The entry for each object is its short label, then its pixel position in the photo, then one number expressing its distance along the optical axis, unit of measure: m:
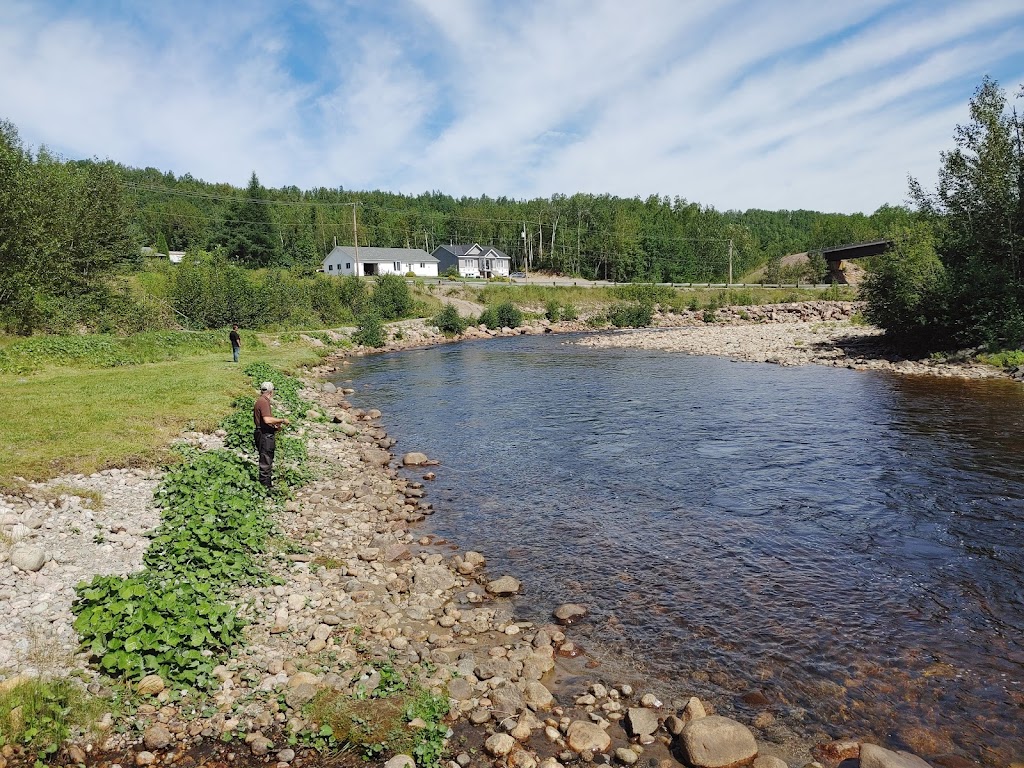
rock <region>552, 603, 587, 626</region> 11.62
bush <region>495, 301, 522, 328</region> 78.19
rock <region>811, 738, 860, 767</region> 8.12
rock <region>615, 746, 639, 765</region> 8.00
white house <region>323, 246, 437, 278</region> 112.75
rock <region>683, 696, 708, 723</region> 8.80
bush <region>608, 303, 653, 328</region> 86.94
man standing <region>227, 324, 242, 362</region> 36.50
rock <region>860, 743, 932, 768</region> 7.57
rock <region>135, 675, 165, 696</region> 8.38
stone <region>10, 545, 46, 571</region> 10.38
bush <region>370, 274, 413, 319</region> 74.06
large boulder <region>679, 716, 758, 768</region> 7.95
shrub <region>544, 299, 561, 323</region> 85.44
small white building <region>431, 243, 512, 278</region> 135.62
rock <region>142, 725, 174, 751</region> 7.73
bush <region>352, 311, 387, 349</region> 60.16
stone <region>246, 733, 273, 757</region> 7.84
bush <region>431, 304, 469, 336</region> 70.44
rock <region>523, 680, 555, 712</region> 9.04
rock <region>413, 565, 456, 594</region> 12.66
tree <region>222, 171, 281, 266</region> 107.75
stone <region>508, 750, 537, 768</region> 7.84
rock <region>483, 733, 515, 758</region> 7.98
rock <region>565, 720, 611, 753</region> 8.20
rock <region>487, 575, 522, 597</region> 12.68
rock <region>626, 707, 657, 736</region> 8.55
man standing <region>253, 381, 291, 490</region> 15.80
